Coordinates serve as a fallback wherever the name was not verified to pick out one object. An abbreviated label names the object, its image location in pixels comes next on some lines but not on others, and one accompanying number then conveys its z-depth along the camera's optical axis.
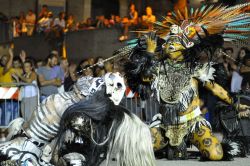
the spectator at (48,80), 10.67
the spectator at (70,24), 20.14
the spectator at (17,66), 10.85
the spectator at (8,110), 9.76
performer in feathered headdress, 7.71
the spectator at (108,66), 10.35
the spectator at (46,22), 20.08
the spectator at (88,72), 9.93
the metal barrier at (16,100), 9.54
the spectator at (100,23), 19.45
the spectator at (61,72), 11.06
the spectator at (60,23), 19.50
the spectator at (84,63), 11.36
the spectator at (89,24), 20.03
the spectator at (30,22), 21.03
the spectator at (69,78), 11.26
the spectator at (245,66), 10.51
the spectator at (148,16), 15.46
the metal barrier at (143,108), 10.43
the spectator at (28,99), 9.62
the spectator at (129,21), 16.84
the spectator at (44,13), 20.34
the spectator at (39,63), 11.95
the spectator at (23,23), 21.56
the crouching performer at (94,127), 5.09
